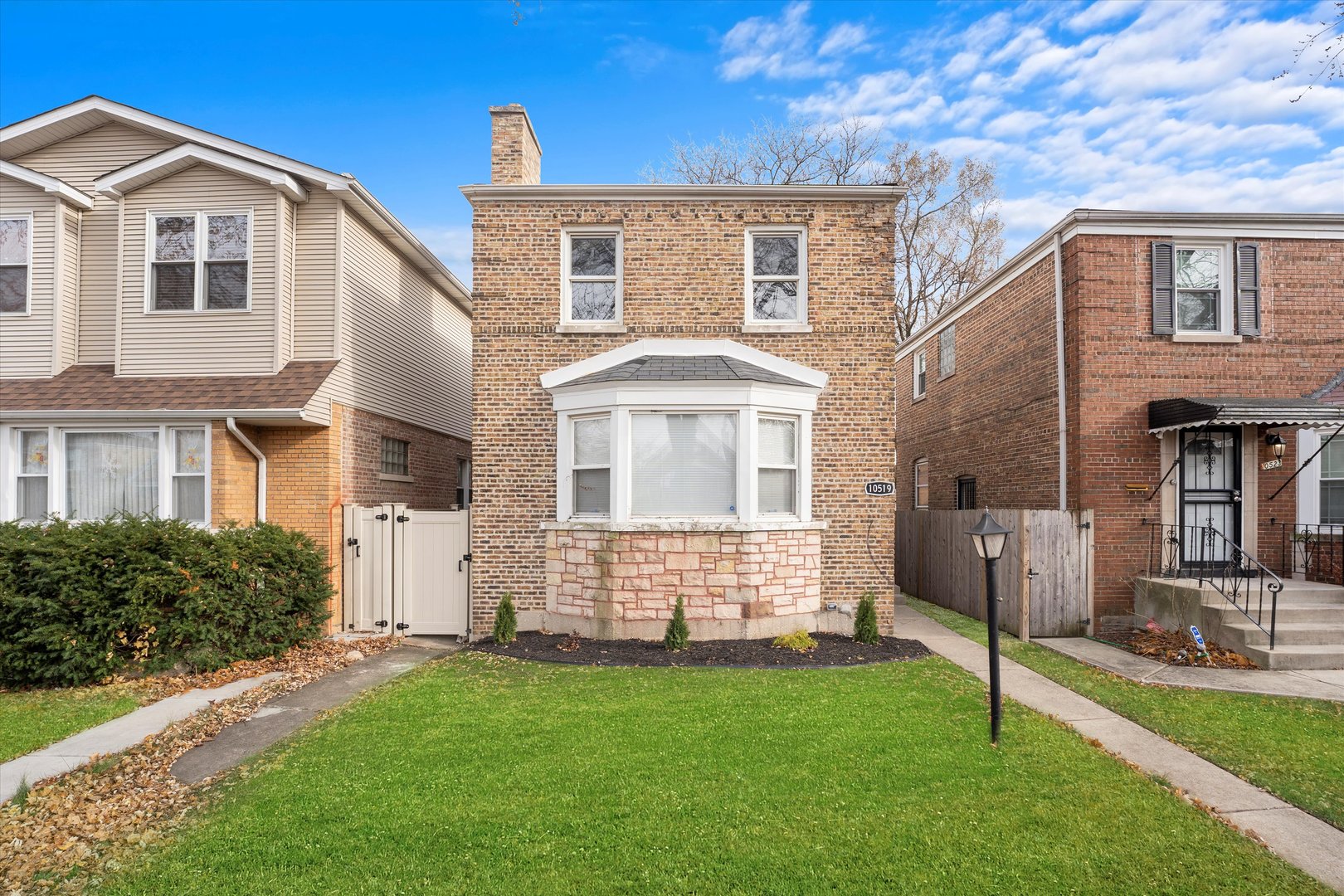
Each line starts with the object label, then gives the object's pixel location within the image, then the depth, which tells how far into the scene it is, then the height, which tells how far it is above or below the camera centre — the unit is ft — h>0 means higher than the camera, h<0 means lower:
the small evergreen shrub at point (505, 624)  32.42 -6.39
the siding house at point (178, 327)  33.22 +7.01
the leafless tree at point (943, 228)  79.36 +26.70
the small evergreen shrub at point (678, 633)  30.53 -6.37
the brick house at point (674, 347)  33.86 +6.14
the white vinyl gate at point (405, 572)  35.32 -4.50
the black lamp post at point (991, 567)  19.51 -2.32
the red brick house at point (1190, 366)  35.04 +5.35
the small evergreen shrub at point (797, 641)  30.94 -6.82
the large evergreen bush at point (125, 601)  26.58 -4.60
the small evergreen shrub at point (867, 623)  31.81 -6.19
